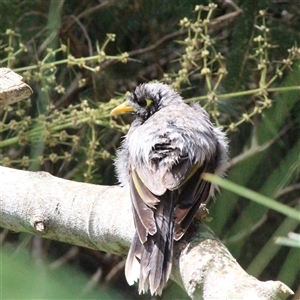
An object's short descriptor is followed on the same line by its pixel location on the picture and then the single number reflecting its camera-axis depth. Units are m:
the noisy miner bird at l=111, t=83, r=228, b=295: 4.86
